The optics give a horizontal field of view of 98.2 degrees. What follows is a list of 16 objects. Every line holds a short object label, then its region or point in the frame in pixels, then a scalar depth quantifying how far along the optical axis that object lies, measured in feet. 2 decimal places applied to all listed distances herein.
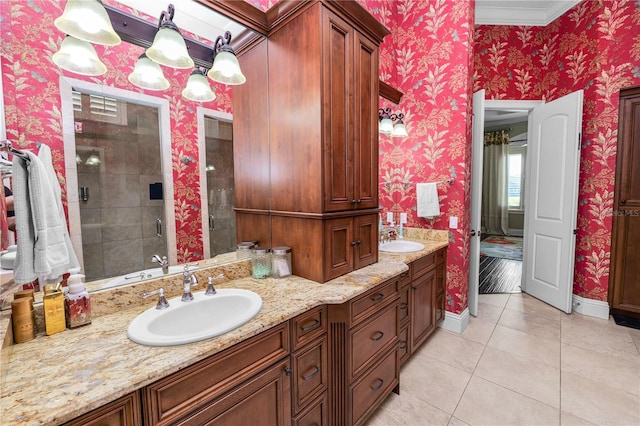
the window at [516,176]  23.16
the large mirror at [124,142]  3.28
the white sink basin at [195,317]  2.97
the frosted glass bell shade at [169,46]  3.85
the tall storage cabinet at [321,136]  4.73
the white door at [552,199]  9.30
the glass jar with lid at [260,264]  5.19
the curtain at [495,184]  23.48
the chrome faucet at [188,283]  4.07
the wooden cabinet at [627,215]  8.63
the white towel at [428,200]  8.69
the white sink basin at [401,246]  7.90
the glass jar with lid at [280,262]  5.19
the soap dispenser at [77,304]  3.29
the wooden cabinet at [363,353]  4.40
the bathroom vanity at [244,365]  2.33
